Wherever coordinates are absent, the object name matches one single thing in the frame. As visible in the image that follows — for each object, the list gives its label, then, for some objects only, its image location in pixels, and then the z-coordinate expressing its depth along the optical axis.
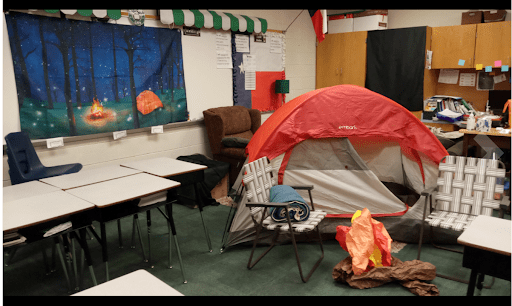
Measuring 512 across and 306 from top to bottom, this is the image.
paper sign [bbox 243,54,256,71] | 5.57
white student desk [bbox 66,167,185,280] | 2.44
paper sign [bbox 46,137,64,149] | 3.80
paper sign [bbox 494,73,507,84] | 5.55
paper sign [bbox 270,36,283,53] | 5.95
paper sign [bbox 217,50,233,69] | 5.25
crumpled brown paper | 2.71
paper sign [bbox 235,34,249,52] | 5.43
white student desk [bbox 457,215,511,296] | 1.89
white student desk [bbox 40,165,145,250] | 2.84
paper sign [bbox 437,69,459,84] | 5.95
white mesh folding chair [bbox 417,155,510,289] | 3.01
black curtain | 5.86
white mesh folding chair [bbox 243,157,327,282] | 2.86
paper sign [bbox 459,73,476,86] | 5.81
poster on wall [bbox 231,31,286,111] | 5.50
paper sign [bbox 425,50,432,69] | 5.79
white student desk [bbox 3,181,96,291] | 2.11
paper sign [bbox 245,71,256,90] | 5.64
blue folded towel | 2.96
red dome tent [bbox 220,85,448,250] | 3.46
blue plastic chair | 3.30
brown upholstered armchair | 4.79
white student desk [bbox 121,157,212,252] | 3.07
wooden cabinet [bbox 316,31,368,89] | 6.36
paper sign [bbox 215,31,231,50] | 5.19
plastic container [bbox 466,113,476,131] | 4.14
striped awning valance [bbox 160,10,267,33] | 4.57
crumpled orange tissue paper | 2.75
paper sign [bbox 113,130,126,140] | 4.29
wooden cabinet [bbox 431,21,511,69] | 5.27
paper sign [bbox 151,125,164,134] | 4.62
